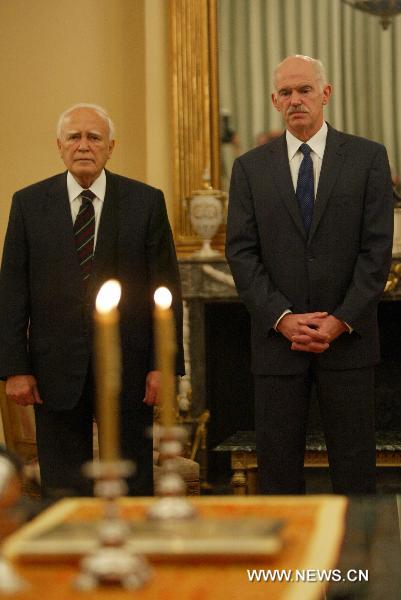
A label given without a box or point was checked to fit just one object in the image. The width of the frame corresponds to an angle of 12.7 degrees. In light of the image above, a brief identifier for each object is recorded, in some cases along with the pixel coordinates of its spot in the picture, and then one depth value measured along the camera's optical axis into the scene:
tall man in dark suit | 5.04
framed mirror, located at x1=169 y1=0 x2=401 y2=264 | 9.11
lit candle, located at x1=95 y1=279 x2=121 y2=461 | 1.96
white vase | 8.97
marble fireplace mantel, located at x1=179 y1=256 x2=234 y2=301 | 9.05
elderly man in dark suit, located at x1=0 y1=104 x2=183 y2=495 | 5.02
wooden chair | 8.00
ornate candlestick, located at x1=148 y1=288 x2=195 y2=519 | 2.37
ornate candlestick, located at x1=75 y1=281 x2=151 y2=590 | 1.98
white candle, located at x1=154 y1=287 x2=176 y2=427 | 2.36
